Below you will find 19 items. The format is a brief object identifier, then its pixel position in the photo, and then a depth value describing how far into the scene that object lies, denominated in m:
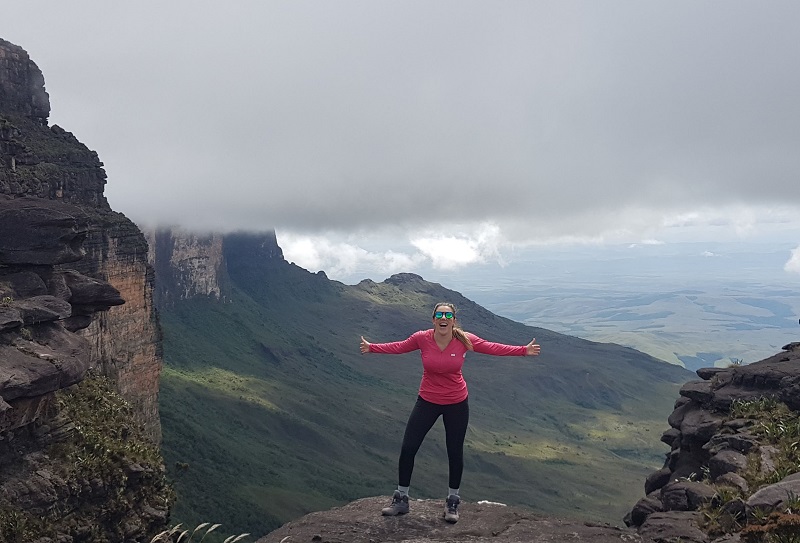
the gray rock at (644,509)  22.55
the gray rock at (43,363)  23.85
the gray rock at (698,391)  33.13
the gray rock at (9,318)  25.09
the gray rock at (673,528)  15.52
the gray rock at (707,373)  37.66
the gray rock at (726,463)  21.95
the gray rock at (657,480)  31.42
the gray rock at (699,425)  29.34
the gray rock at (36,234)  30.20
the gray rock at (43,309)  26.84
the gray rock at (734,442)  23.99
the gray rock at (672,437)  34.91
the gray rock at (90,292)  32.38
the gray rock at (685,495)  18.70
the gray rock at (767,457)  20.56
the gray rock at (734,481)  19.07
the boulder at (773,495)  14.60
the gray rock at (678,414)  34.06
